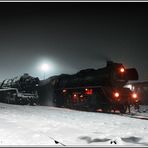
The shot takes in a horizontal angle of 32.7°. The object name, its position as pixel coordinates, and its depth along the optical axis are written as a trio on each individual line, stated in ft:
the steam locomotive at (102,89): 67.41
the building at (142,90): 142.77
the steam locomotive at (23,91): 101.91
